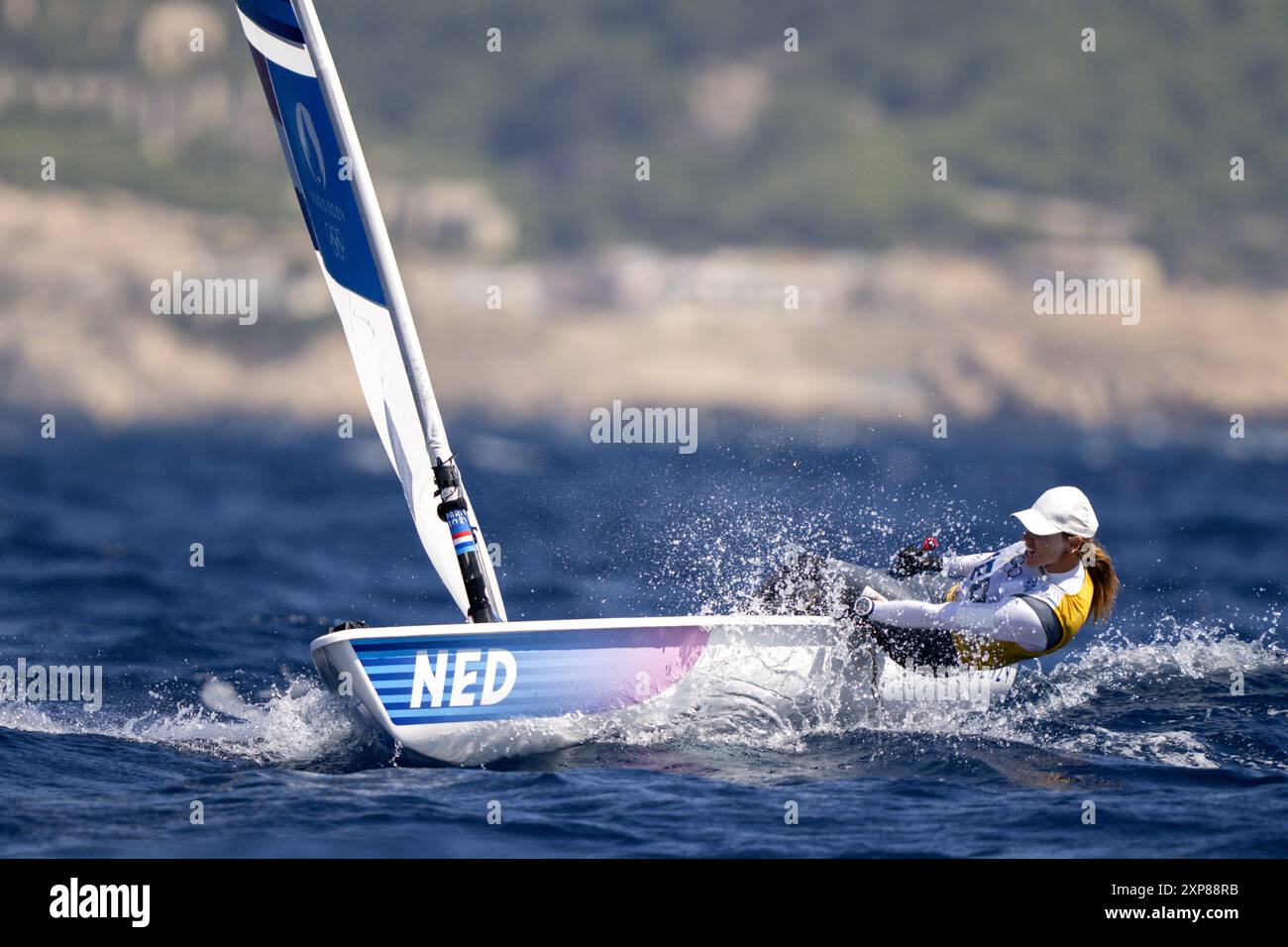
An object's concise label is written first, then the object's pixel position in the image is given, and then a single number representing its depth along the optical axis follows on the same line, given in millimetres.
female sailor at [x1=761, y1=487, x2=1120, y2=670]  15609
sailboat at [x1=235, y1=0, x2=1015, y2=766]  15125
